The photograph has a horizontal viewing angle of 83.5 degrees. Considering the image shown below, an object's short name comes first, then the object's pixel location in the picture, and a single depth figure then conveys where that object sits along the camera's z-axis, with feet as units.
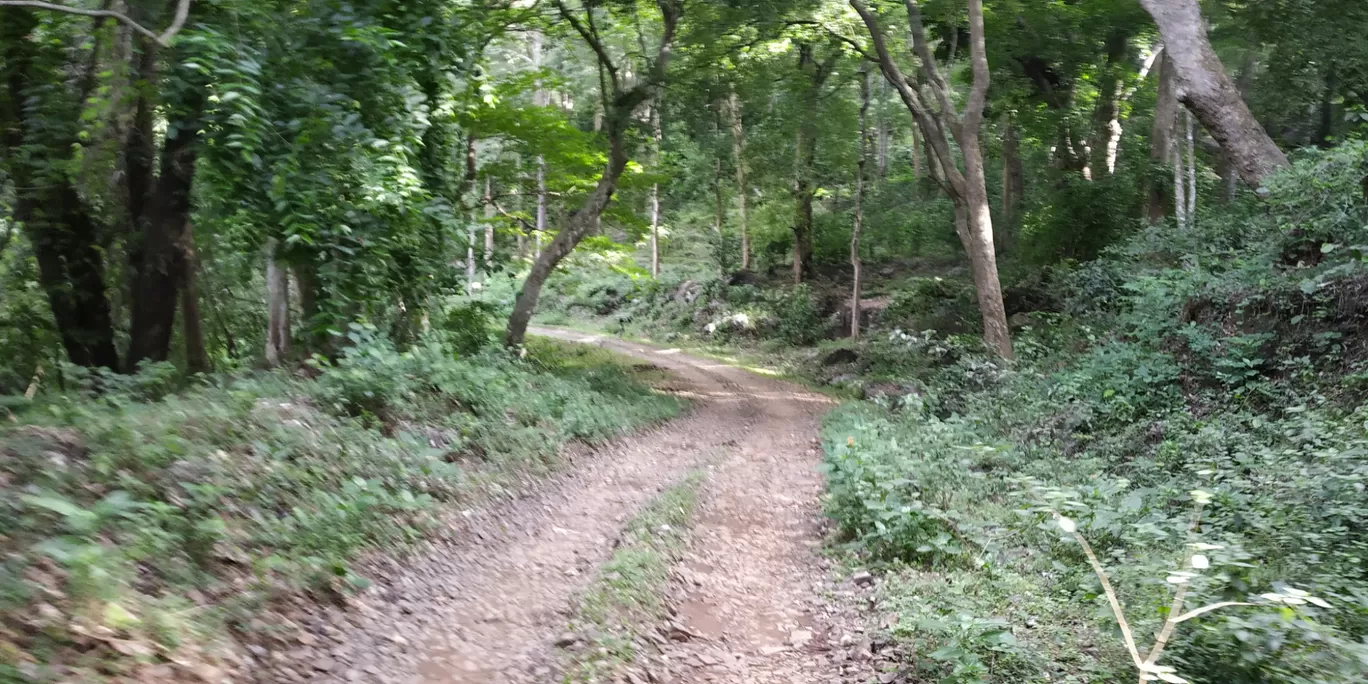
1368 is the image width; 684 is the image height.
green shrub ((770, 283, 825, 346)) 84.65
